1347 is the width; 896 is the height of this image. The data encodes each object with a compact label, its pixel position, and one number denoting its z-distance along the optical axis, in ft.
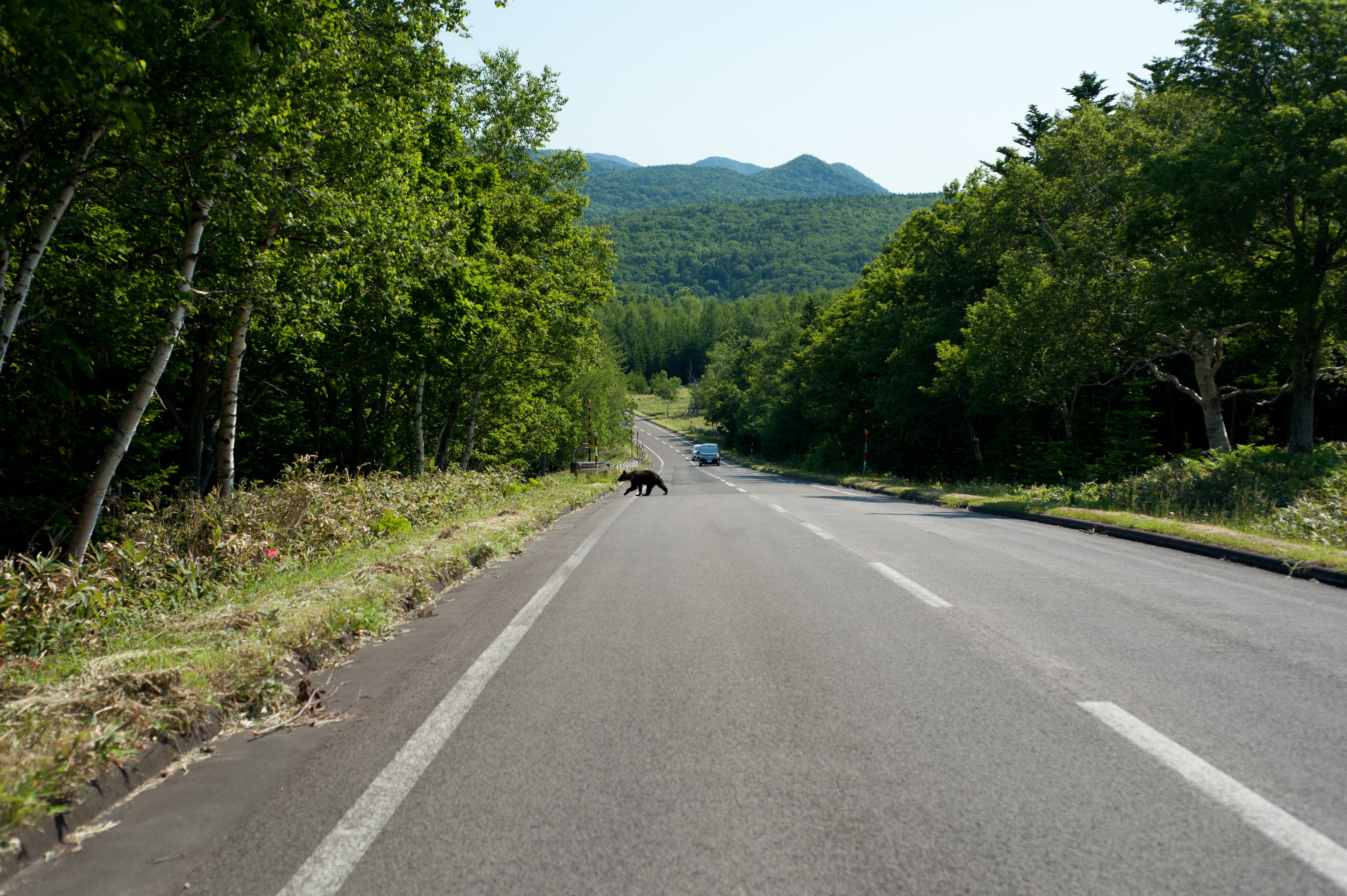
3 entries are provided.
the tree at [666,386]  520.01
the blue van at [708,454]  231.91
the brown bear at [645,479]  92.84
